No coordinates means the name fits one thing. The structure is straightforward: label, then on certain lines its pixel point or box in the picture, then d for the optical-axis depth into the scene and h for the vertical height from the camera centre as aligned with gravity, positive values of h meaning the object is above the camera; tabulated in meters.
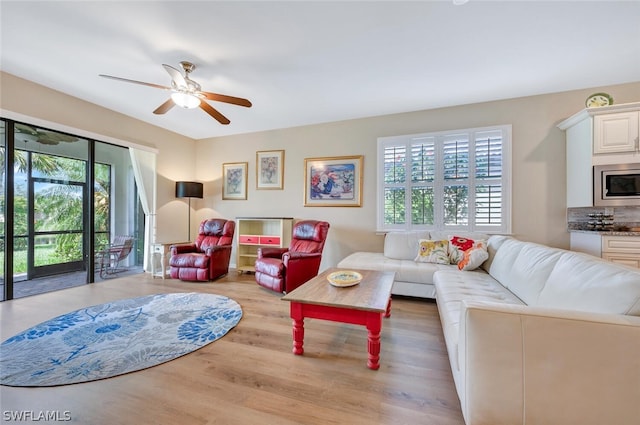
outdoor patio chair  4.11 -0.75
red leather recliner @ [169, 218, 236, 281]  3.96 -0.70
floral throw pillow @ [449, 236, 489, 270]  2.88 -0.47
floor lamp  4.68 +0.40
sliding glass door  3.16 +0.07
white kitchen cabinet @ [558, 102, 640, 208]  2.67 +0.80
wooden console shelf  4.44 -0.44
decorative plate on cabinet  2.83 +1.27
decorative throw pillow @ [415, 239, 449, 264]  3.22 -0.52
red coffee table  1.76 -0.66
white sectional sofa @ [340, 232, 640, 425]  1.03 -0.62
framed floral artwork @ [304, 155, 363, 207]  4.26 +0.53
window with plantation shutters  3.53 +0.47
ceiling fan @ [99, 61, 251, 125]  2.58 +1.22
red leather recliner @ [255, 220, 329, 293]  3.40 -0.69
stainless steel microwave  2.74 +0.30
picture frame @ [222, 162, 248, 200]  5.04 +0.63
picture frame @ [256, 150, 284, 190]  4.76 +0.80
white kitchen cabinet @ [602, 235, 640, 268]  2.57 -0.38
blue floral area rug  1.71 -1.08
